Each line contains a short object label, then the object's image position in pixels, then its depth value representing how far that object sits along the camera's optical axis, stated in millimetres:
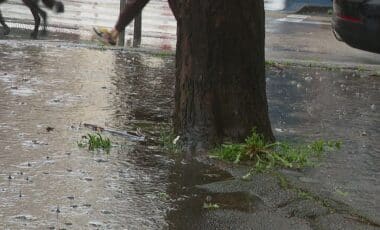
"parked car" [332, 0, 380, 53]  20098
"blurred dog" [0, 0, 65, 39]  19818
